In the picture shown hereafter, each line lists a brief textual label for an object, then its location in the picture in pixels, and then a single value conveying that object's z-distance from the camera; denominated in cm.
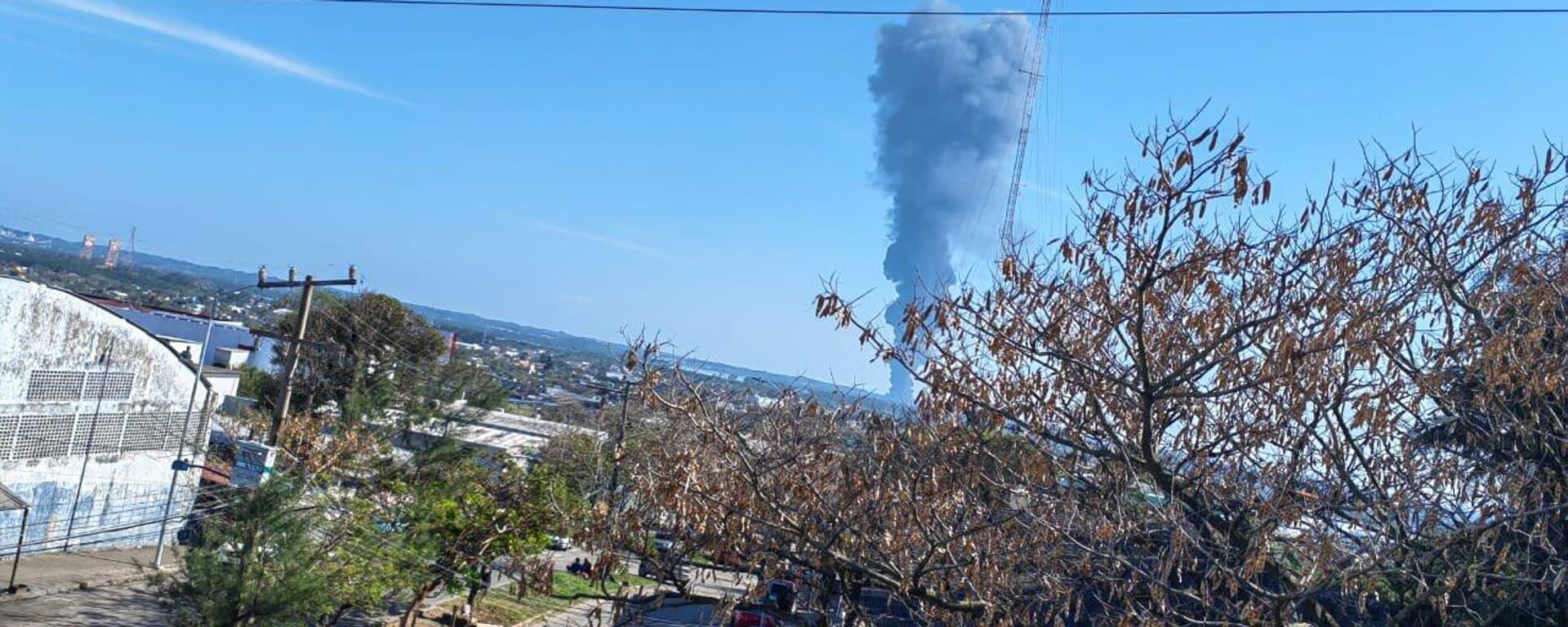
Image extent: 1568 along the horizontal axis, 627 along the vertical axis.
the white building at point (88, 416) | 2250
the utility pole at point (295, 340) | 2162
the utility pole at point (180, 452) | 2328
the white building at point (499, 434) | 2436
